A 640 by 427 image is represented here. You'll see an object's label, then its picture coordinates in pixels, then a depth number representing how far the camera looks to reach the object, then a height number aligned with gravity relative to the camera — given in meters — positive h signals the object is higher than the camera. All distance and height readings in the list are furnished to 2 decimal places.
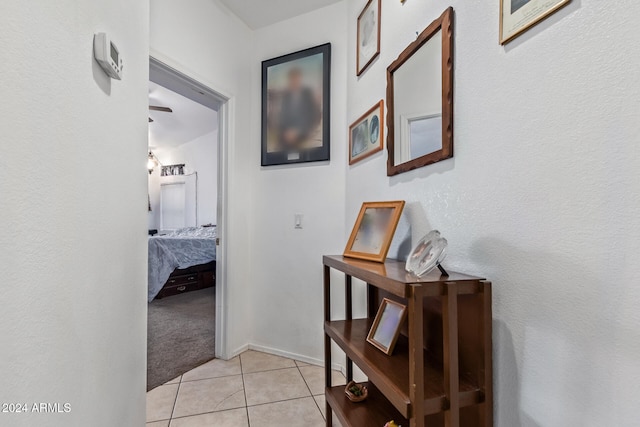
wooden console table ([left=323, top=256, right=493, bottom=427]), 0.75 -0.43
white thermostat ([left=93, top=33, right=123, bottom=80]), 0.87 +0.48
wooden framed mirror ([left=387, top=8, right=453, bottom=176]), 1.00 +0.45
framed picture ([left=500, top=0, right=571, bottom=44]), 0.68 +0.49
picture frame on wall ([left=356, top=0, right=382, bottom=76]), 1.62 +1.03
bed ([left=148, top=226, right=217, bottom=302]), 3.78 -0.70
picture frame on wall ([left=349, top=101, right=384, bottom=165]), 1.57 +0.46
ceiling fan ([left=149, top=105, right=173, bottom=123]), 4.05 +1.45
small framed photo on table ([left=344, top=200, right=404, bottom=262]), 1.18 -0.08
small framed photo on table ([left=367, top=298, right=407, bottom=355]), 1.06 -0.43
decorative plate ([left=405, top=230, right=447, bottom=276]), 0.80 -0.12
